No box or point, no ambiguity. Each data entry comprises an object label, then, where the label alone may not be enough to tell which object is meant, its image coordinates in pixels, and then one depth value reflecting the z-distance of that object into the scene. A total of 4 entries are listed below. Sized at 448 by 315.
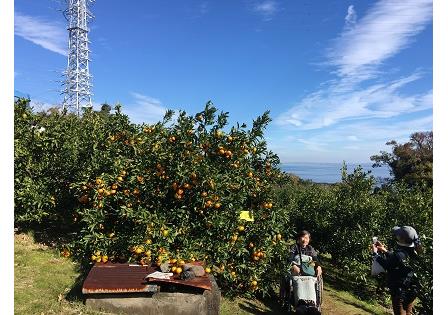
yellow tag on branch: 6.38
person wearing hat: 5.30
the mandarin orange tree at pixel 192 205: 6.05
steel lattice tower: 54.88
